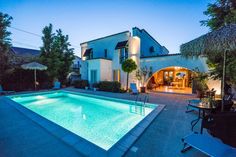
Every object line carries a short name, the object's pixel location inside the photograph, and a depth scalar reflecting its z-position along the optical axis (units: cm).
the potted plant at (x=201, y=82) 955
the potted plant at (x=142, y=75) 1280
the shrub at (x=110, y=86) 1265
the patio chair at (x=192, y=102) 564
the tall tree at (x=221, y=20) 590
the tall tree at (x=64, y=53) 1543
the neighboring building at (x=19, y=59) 1213
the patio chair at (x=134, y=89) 1105
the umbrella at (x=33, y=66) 1147
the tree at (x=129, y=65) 1184
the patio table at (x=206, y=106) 439
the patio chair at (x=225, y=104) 452
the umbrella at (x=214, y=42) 308
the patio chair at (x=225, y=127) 290
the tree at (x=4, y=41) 1057
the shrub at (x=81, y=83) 1566
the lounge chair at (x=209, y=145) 216
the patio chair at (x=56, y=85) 1464
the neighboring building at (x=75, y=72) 2035
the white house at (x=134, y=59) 1170
